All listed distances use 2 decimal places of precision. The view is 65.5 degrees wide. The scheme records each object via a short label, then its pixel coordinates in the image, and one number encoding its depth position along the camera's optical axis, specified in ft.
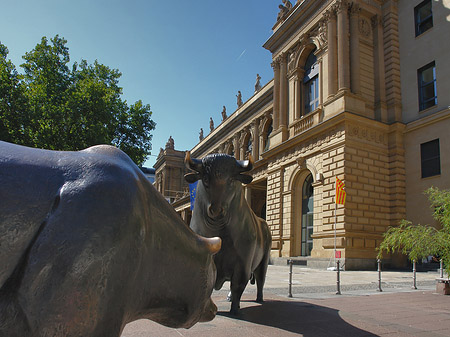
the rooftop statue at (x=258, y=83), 126.41
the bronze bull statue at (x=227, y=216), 12.27
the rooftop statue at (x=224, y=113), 158.39
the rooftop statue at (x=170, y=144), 224.53
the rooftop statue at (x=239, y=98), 138.88
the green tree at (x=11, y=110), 69.41
